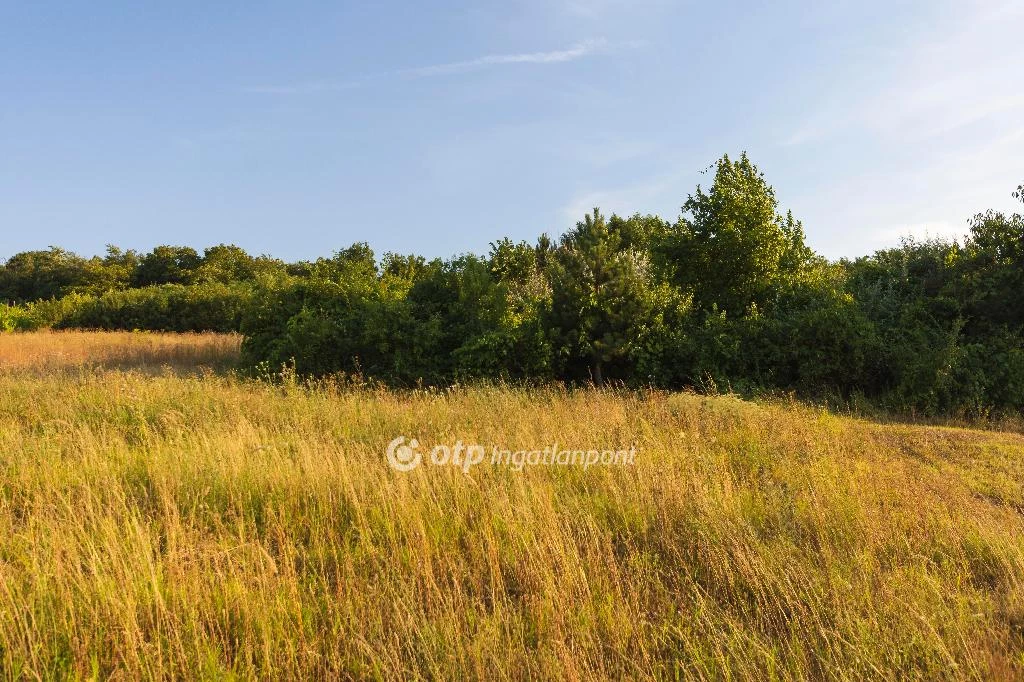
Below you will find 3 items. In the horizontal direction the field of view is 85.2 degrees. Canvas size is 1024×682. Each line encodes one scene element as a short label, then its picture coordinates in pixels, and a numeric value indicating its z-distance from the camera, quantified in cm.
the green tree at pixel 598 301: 1224
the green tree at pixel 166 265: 4752
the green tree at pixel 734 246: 1430
